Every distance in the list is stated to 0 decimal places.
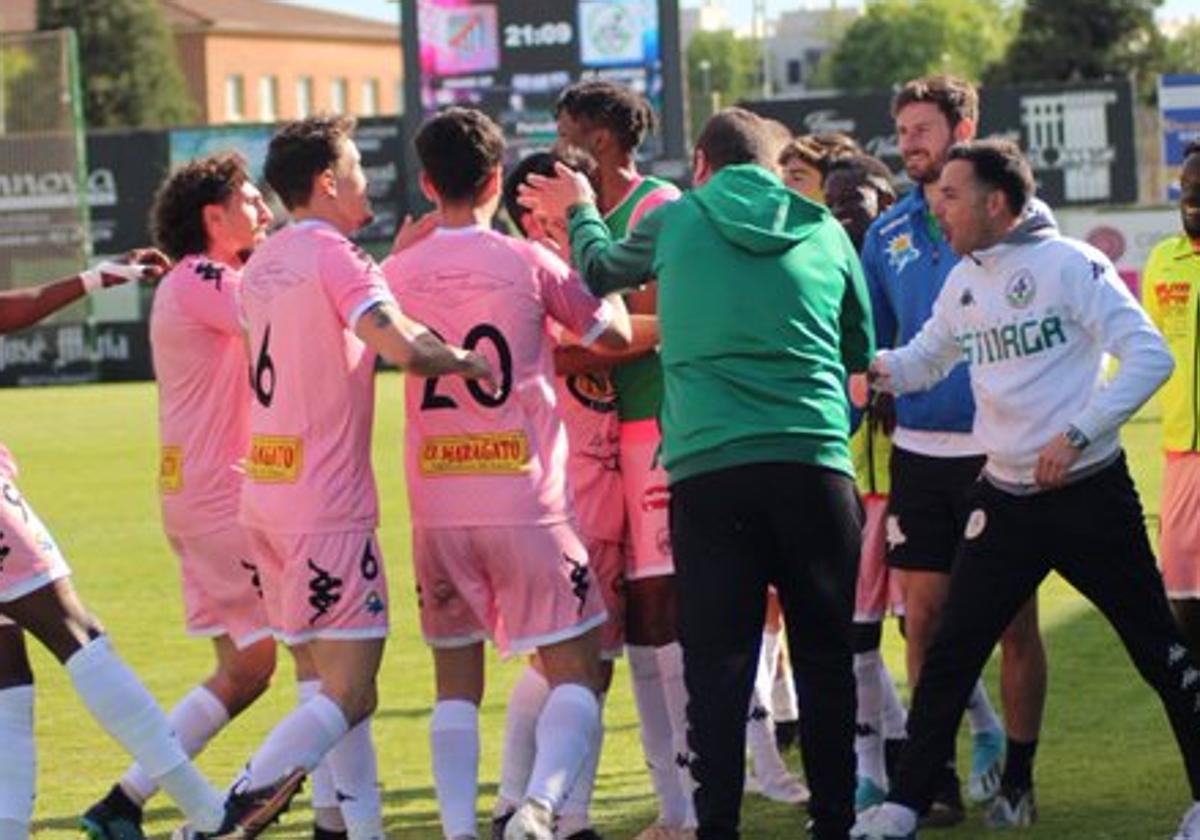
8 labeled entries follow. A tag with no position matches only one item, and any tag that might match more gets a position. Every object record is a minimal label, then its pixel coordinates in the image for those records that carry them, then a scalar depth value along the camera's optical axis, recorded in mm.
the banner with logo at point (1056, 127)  50250
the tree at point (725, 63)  179900
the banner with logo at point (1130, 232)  41469
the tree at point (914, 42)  155875
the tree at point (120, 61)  100500
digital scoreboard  42750
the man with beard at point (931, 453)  10070
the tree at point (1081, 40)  99375
